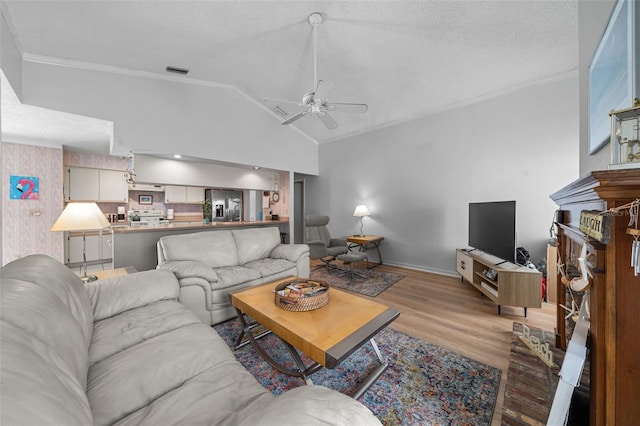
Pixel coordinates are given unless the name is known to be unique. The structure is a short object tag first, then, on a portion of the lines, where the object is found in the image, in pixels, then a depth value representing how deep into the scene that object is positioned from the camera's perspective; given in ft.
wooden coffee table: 4.13
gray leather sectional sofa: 1.75
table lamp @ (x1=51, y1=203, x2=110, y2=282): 6.32
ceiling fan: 8.01
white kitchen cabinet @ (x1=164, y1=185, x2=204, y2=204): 17.60
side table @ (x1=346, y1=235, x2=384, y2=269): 13.91
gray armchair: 13.84
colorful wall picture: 12.10
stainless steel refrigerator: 18.03
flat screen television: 8.35
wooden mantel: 2.49
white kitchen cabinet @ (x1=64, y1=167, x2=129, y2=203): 14.72
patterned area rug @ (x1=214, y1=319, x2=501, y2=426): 4.41
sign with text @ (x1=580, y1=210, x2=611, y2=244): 2.48
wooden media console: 7.70
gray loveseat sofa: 7.38
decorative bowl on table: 5.39
